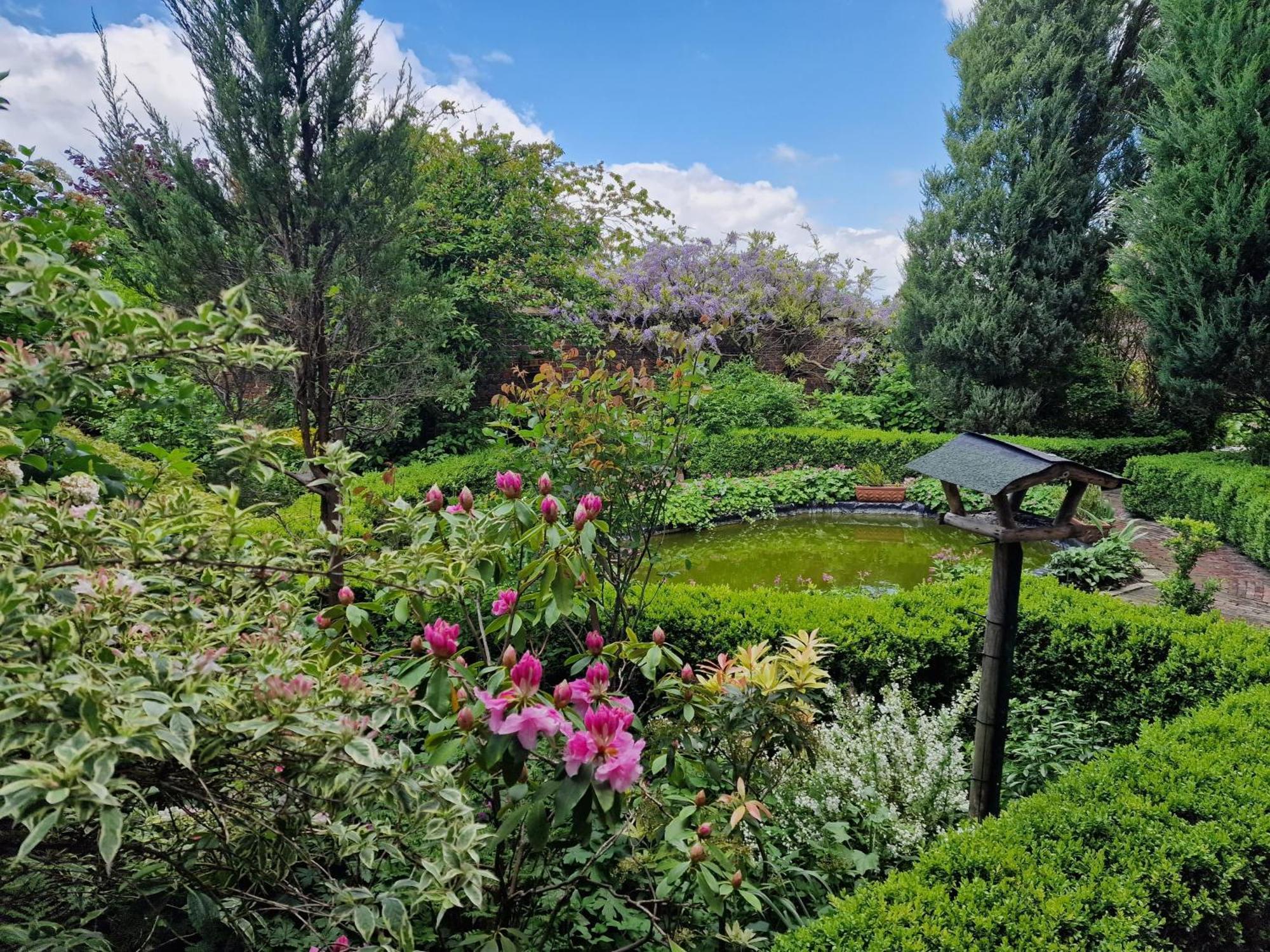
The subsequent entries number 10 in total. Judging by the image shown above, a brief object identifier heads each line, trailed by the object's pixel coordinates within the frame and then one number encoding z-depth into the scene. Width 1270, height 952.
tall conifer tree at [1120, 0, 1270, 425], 7.41
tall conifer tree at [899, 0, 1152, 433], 11.14
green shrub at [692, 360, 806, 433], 11.66
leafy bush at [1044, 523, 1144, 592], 5.80
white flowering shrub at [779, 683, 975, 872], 2.41
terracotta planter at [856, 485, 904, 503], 9.73
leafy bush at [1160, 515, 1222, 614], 4.32
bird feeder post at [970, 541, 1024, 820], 2.47
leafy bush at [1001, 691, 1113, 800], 2.93
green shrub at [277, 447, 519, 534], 5.41
